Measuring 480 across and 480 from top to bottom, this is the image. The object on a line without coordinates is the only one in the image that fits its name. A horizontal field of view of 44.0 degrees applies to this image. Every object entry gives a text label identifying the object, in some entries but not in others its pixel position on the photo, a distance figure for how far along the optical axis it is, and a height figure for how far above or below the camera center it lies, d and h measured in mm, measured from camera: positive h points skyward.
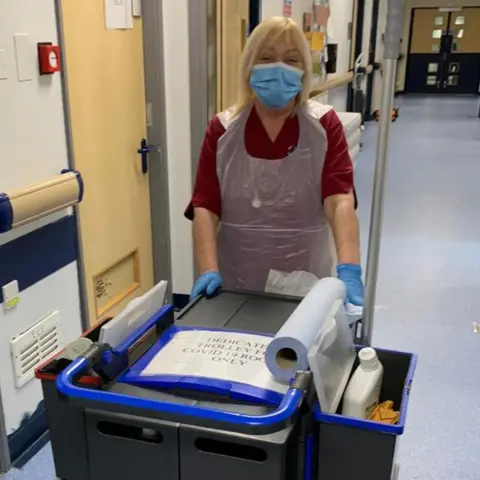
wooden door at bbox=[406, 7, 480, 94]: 15648 -455
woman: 1530 -349
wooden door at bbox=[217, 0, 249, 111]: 2854 -61
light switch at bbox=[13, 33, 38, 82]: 1841 -85
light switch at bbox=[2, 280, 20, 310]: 1907 -820
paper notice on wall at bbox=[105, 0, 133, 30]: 2490 +59
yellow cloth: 947 -588
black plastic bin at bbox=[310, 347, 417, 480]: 838 -570
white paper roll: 854 -423
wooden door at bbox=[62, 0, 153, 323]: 2352 -497
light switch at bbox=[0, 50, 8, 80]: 1771 -104
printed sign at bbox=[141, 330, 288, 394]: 902 -501
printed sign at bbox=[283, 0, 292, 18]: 3918 +143
